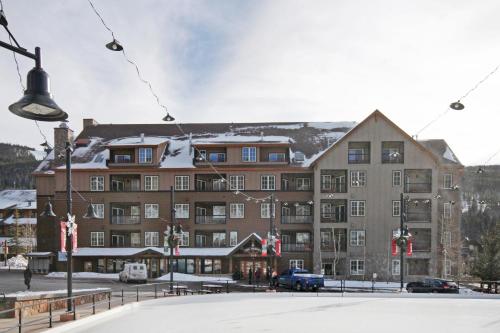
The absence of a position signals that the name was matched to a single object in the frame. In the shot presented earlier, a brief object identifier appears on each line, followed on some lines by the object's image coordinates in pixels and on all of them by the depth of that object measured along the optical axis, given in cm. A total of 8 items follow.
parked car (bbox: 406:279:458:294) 3044
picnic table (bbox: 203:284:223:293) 2973
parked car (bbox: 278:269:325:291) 3191
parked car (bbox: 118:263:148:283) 3656
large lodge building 4134
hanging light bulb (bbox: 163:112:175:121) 1954
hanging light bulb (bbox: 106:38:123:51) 1215
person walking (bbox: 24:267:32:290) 3021
